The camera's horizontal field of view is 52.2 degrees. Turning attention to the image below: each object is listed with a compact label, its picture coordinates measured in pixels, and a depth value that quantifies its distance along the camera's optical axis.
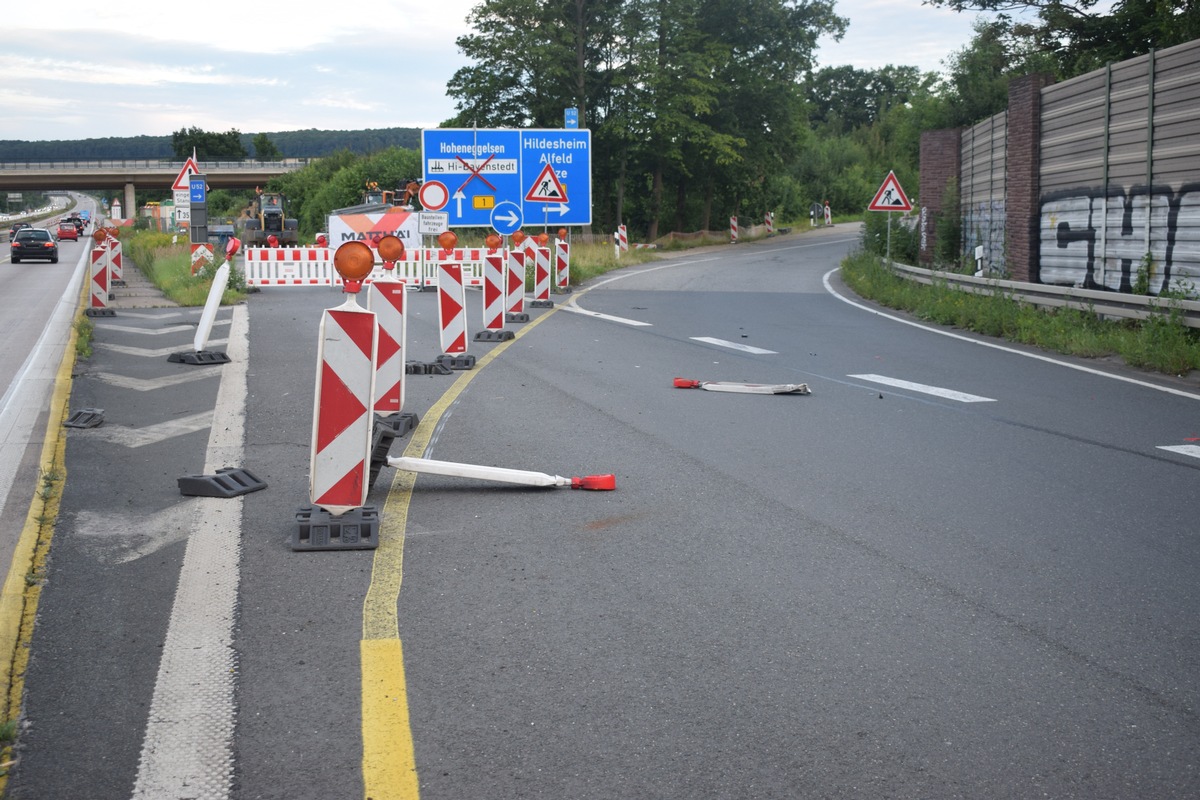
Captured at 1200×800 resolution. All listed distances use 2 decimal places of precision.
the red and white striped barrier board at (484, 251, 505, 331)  15.93
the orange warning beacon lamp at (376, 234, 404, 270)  7.71
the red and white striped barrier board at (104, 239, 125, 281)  21.75
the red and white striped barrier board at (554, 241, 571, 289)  27.39
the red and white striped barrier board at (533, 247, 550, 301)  22.27
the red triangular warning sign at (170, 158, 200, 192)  28.48
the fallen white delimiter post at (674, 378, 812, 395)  10.98
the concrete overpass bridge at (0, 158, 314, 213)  116.69
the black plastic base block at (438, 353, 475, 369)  12.71
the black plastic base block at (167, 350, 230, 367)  12.80
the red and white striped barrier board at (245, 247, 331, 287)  29.62
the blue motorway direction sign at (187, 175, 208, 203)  28.58
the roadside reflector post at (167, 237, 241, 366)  12.84
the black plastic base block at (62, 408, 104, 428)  9.09
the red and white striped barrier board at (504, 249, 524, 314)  18.52
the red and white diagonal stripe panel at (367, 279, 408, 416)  9.03
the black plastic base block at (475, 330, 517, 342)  15.75
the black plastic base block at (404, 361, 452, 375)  12.35
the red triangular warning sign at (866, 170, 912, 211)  25.56
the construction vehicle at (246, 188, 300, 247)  54.91
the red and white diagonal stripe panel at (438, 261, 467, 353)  12.75
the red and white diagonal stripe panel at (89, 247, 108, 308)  20.34
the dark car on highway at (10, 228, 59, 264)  50.16
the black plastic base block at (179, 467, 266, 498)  6.80
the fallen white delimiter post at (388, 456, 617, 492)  6.88
